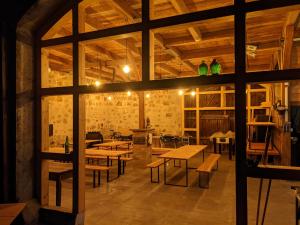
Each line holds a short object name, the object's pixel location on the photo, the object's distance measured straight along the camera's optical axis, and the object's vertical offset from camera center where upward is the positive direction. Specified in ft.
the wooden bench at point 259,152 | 19.85 -3.29
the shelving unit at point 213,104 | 30.94 +1.34
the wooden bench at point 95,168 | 16.32 -3.80
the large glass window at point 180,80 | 7.50 +2.18
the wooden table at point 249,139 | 21.08 -2.68
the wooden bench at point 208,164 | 15.80 -3.80
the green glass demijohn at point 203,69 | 8.45 +1.63
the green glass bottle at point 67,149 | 10.26 -1.55
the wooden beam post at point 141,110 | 24.05 +0.42
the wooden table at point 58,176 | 11.50 -3.09
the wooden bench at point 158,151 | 23.41 -3.76
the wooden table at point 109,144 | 22.43 -2.95
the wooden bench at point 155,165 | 17.18 -3.80
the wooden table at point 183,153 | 16.59 -3.02
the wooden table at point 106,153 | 17.76 -3.04
